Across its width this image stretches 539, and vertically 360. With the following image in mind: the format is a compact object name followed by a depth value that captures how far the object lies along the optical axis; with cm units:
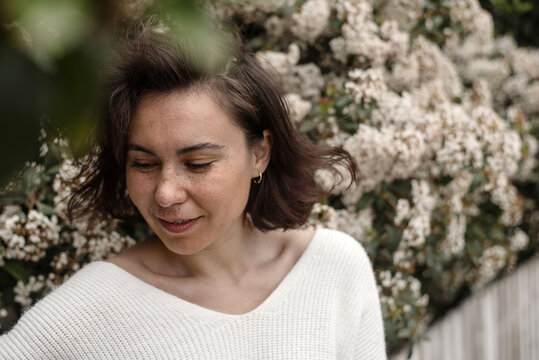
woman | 67
